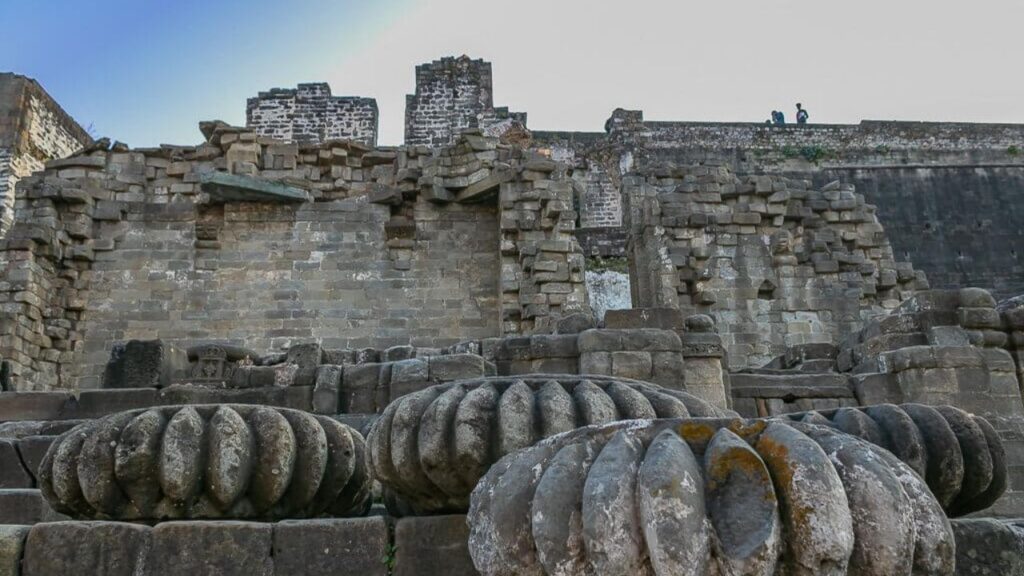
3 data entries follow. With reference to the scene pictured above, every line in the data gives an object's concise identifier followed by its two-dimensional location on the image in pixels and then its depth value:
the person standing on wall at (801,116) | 32.03
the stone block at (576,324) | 8.09
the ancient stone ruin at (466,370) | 2.31
